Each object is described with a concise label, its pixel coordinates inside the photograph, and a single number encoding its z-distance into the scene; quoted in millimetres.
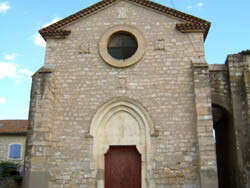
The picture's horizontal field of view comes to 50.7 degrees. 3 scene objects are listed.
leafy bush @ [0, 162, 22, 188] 12919
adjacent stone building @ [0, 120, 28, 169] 20156
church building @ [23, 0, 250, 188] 8602
